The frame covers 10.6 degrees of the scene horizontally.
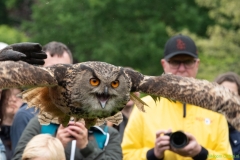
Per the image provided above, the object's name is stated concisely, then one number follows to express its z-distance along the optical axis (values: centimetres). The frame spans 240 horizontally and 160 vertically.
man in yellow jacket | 1342
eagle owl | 1238
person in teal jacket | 1307
